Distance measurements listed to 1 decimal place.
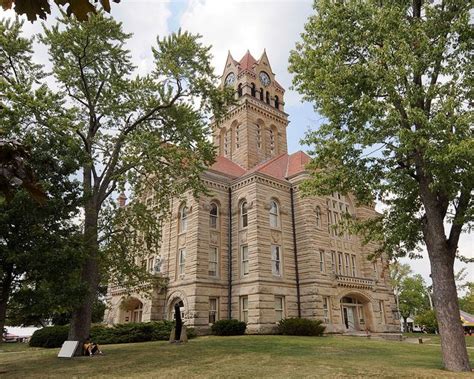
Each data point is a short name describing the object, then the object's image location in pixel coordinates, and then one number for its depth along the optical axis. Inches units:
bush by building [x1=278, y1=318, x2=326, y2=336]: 1002.1
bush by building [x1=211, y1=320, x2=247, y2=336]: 992.2
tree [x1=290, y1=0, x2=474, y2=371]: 481.1
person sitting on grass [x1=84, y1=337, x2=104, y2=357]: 665.0
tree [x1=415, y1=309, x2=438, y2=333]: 1964.8
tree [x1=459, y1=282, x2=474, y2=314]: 2337.5
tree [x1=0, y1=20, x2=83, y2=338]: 509.0
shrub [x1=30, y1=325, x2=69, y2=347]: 952.9
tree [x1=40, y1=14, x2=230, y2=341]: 730.8
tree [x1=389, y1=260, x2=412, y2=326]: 2389.3
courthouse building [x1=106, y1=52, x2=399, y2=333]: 1106.7
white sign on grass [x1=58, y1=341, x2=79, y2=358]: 637.9
